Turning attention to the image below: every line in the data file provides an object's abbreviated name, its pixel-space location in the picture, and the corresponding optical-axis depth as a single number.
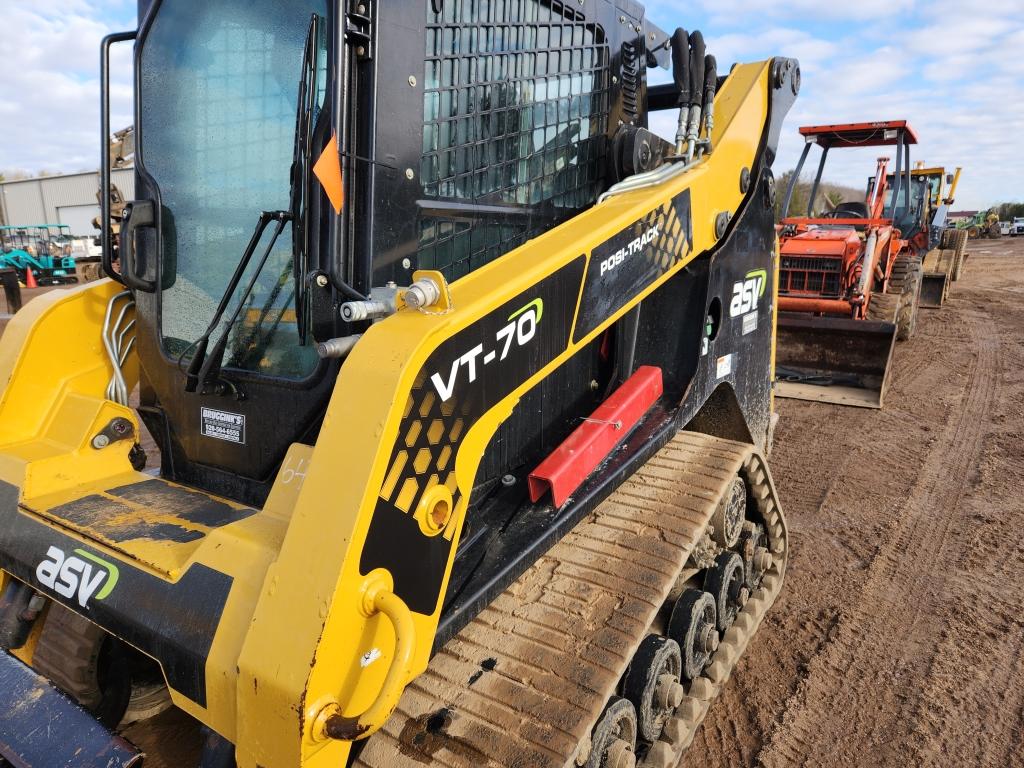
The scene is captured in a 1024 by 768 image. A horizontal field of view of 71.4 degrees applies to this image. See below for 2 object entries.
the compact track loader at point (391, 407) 1.33
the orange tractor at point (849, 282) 6.91
